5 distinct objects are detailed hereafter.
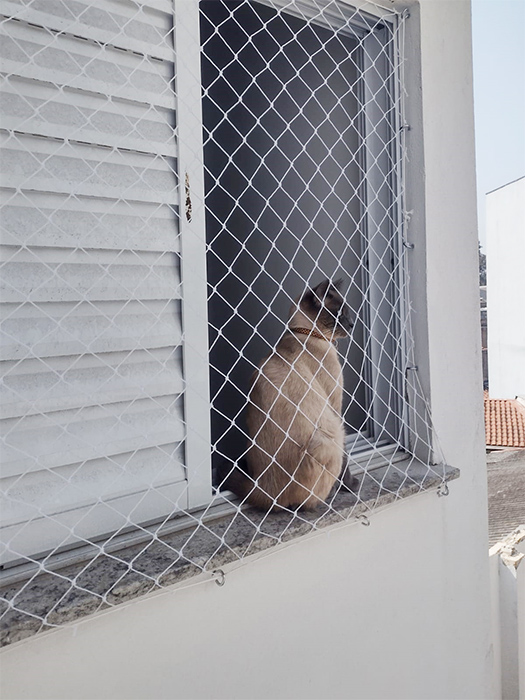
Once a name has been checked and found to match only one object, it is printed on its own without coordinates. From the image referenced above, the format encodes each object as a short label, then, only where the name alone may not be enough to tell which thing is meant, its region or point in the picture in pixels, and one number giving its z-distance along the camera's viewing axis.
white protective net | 1.25
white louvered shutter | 1.25
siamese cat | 1.59
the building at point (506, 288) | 15.28
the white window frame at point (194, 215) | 1.51
